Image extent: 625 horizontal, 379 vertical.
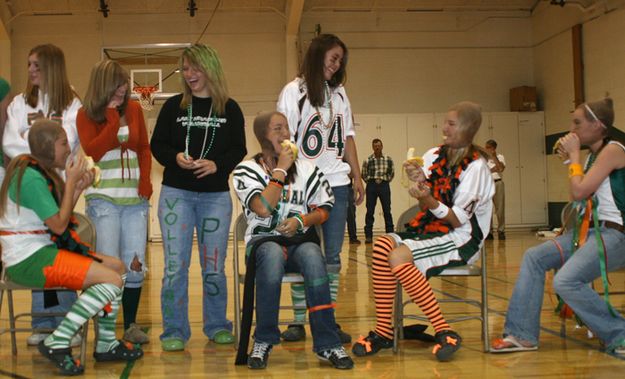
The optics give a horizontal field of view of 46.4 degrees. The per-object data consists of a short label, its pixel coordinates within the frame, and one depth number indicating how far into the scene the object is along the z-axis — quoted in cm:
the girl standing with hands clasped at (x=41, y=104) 373
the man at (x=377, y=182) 1151
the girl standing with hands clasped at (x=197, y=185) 369
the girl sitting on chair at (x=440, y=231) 332
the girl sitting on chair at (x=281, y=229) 320
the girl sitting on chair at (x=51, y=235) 309
